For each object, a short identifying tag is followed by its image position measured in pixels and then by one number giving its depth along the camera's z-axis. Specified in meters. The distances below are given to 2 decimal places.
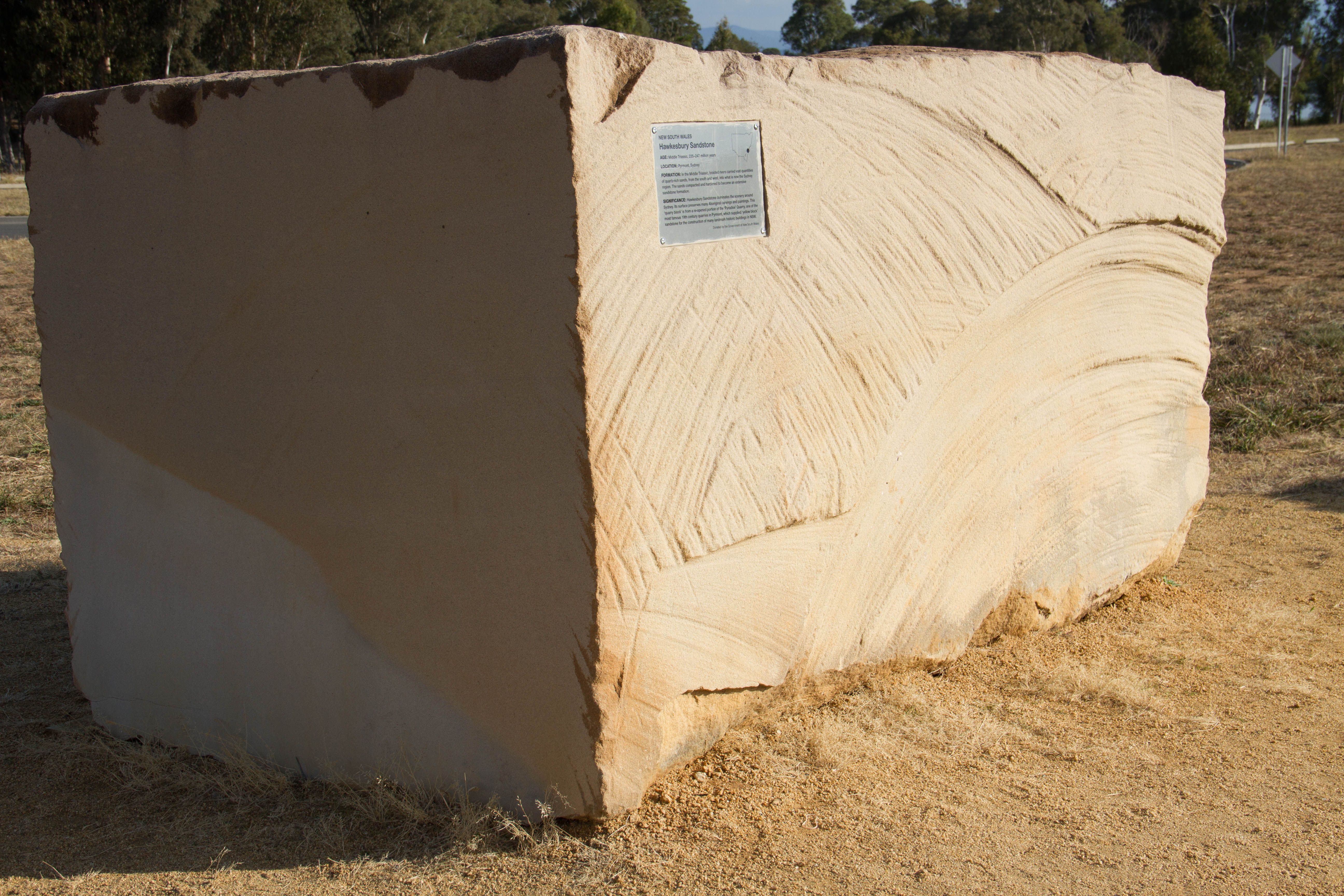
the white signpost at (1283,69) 21.88
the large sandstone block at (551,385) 2.39
